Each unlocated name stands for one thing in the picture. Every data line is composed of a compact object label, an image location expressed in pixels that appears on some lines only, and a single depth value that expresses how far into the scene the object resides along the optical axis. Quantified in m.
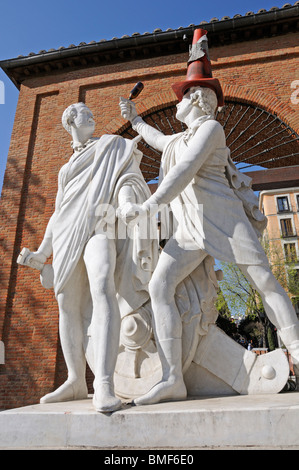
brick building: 7.31
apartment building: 31.62
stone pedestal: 1.61
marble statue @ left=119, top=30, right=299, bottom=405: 2.23
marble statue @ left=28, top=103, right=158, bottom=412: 2.36
